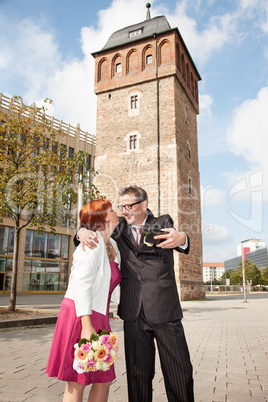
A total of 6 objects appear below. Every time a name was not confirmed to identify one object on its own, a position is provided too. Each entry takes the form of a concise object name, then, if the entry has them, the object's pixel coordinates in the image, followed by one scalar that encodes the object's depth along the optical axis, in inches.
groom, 101.7
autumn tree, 490.0
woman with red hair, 89.9
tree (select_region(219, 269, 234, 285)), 4392.2
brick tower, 898.7
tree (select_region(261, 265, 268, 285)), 2853.3
